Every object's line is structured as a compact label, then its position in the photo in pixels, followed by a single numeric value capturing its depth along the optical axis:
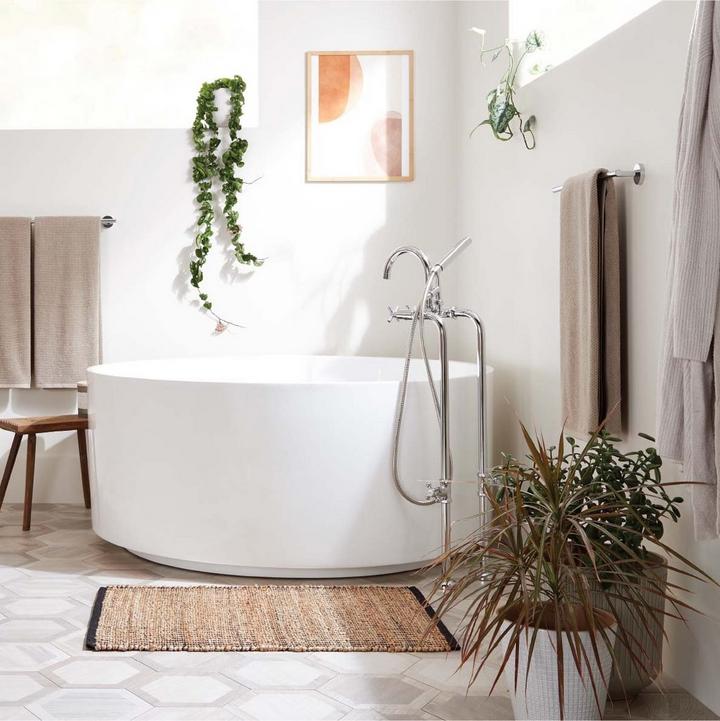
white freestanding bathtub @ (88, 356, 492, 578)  2.88
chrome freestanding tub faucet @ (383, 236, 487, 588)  2.88
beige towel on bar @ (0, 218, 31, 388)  4.04
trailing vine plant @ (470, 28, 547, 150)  3.21
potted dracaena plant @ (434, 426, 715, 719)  1.74
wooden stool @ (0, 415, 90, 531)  3.67
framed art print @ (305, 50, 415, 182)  4.24
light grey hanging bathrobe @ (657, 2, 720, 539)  1.72
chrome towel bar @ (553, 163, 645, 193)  2.34
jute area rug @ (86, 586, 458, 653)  2.40
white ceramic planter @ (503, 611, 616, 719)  1.81
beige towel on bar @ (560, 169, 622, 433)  2.43
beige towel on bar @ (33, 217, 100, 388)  4.06
